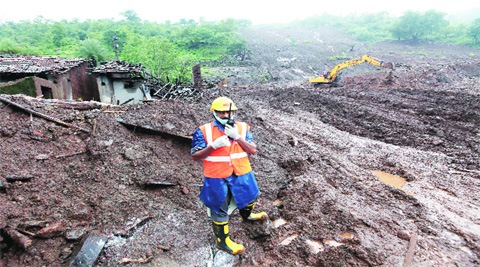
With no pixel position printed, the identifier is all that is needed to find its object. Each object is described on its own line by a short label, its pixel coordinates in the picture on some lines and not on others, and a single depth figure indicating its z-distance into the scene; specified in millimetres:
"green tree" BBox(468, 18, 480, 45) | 32969
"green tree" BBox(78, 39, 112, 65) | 20516
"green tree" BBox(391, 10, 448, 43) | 37281
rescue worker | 2867
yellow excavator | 16356
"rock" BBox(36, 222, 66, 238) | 3078
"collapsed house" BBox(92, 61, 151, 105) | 10606
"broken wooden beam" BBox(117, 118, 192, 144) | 5062
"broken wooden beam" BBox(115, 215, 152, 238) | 3299
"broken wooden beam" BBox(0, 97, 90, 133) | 4637
